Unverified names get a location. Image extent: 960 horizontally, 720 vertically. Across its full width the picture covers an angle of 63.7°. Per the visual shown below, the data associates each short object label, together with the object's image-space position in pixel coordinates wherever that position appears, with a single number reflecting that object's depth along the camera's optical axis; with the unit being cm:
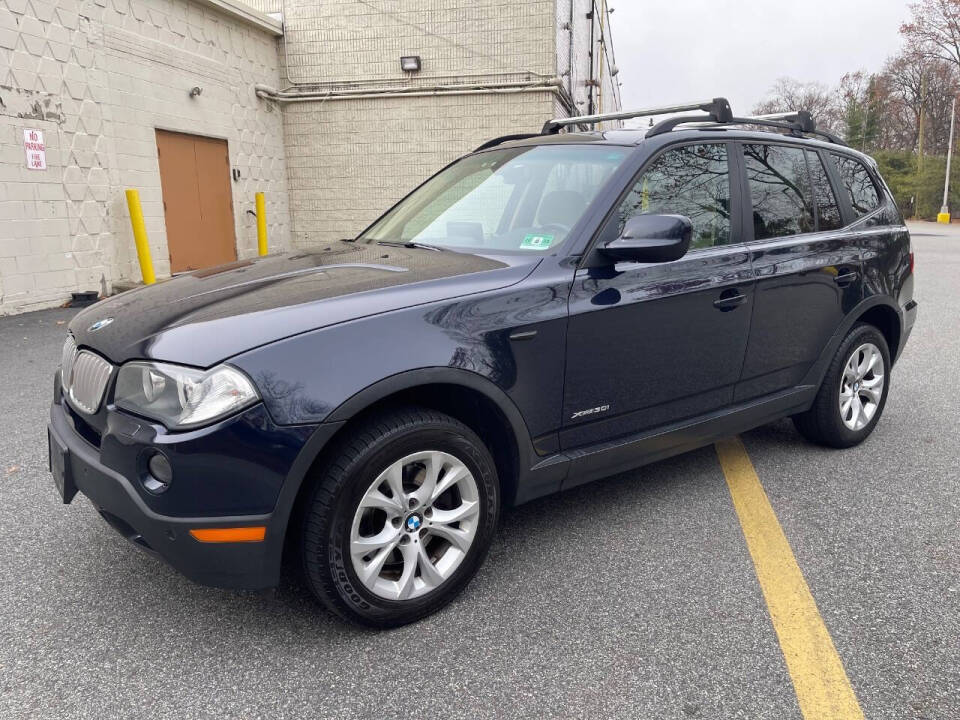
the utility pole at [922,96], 5288
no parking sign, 910
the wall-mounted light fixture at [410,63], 1355
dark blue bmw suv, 227
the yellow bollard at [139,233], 1035
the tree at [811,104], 7381
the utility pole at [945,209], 4500
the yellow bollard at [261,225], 1306
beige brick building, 944
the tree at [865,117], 6281
